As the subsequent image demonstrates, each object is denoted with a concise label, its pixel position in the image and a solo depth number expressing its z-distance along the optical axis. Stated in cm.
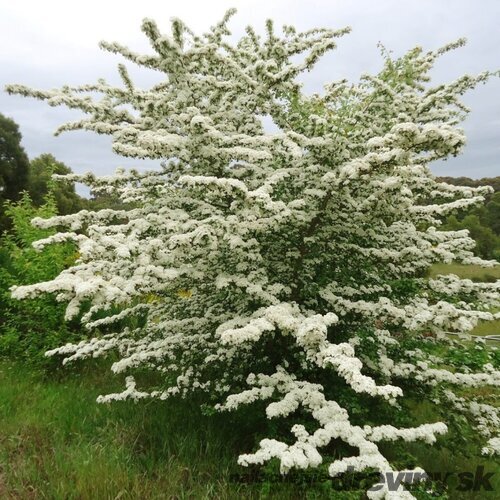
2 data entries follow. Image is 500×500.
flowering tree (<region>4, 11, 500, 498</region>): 377
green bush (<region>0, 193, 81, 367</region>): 734
